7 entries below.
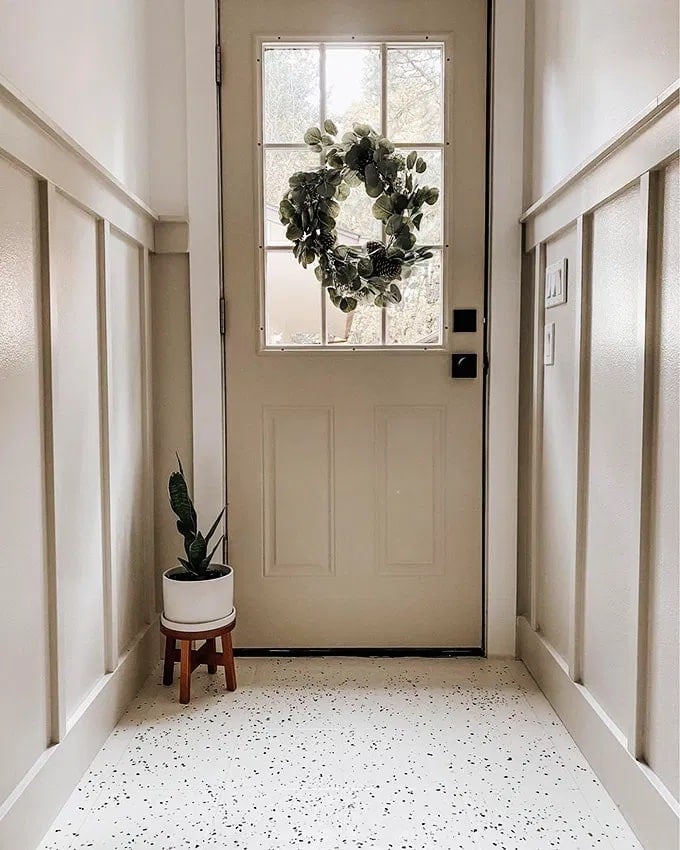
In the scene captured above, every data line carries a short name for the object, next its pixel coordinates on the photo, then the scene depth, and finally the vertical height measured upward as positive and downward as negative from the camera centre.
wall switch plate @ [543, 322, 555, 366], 2.45 +0.13
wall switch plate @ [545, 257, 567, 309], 2.30 +0.30
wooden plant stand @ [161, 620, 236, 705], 2.46 -0.84
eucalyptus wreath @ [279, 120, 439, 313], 2.57 +0.57
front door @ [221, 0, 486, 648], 2.78 +0.09
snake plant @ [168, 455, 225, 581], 2.54 -0.45
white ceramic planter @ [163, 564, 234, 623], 2.48 -0.64
